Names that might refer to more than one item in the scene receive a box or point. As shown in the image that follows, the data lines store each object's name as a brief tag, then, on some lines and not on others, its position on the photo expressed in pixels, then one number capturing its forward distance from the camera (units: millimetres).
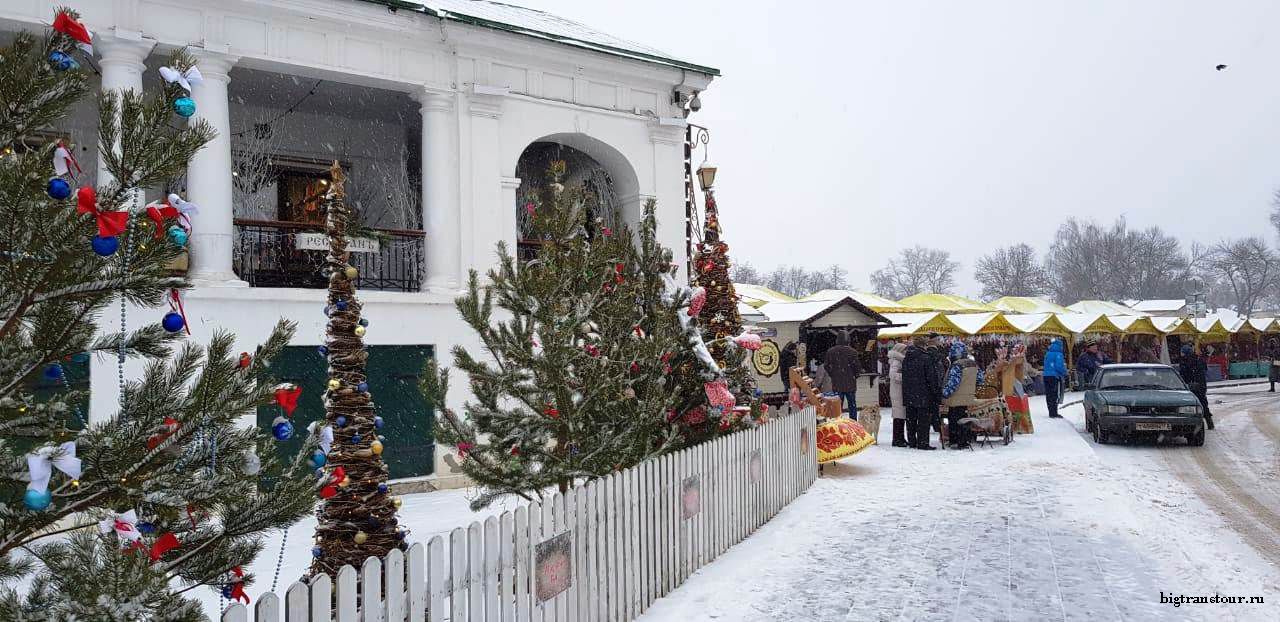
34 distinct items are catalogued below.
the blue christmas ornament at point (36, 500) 2010
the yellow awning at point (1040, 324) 24953
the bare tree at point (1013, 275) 87375
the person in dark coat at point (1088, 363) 20931
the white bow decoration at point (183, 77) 2396
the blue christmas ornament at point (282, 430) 3084
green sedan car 13367
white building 10312
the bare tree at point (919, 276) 106000
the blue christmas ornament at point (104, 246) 2164
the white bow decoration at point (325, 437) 3711
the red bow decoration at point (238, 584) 2709
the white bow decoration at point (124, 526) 2354
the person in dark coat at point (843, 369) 16250
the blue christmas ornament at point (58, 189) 2168
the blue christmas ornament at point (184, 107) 2369
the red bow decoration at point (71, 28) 2303
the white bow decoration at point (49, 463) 2045
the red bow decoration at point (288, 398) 3139
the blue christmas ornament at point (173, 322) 2363
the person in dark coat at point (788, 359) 19688
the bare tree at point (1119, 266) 88312
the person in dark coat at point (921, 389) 13375
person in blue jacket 18005
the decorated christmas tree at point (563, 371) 6527
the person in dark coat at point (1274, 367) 26169
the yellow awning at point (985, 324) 22969
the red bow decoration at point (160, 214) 2446
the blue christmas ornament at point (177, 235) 2475
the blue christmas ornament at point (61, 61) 2305
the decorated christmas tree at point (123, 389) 2232
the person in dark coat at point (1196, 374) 16656
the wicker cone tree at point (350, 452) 5094
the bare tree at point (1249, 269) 82000
